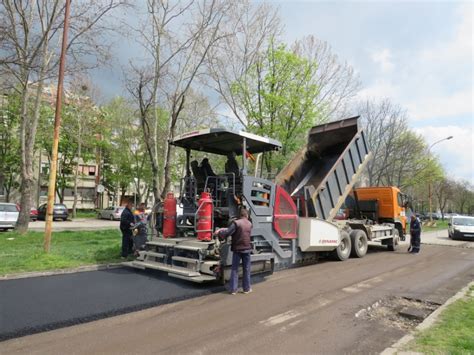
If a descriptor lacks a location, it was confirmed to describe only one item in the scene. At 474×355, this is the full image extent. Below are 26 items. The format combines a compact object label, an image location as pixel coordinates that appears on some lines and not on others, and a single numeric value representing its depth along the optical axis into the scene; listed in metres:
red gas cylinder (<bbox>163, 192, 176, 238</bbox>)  8.17
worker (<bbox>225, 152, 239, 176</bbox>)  7.97
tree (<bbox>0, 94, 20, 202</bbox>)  29.77
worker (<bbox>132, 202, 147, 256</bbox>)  9.15
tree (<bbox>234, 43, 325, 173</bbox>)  16.20
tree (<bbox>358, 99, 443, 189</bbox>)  31.48
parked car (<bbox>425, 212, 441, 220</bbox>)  59.16
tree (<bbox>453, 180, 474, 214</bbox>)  62.13
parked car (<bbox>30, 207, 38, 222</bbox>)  24.67
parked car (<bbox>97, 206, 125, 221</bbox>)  30.66
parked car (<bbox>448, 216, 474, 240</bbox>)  19.14
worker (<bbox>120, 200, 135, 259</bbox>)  9.42
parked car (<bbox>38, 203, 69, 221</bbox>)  26.66
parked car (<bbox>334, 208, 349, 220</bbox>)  11.58
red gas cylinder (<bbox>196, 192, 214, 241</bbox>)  7.23
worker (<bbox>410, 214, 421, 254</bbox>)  12.86
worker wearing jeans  6.45
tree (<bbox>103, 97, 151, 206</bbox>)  34.16
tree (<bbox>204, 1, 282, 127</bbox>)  16.55
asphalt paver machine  7.15
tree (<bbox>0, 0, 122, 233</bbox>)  12.04
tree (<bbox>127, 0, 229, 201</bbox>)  13.15
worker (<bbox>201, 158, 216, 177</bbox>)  8.35
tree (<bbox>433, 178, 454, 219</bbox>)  51.91
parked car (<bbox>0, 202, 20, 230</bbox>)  16.64
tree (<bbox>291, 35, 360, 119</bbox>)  17.48
